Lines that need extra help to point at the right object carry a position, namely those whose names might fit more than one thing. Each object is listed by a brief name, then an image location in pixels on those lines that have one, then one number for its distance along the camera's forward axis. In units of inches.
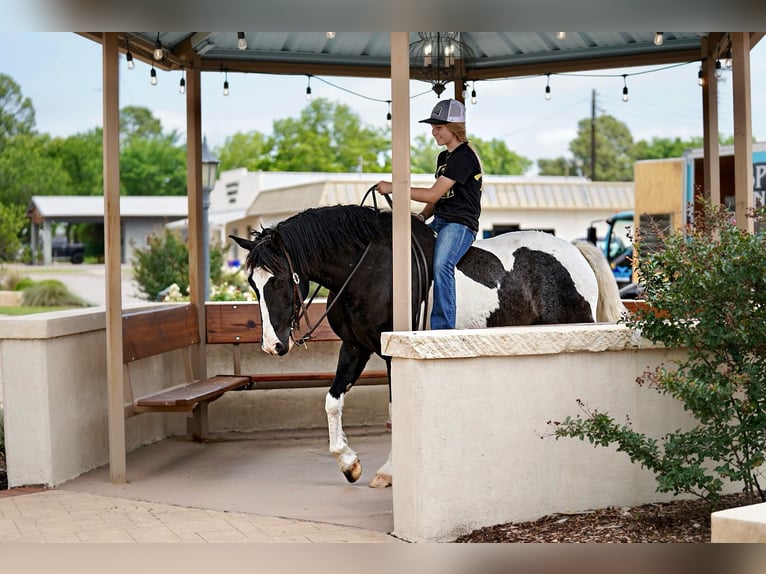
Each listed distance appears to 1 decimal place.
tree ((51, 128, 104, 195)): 2787.9
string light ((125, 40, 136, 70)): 316.5
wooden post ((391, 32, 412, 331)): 217.9
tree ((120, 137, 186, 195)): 3058.6
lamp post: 635.5
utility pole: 2821.1
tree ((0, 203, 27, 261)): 1947.6
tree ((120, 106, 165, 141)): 3420.3
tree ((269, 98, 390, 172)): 2891.2
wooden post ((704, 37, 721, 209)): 340.2
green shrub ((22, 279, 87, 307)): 1352.1
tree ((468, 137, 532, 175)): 3270.4
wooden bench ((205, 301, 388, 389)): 362.0
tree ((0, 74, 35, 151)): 2775.6
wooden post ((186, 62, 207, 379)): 347.3
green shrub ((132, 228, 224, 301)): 1034.7
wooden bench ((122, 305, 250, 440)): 286.5
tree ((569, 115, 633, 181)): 3607.3
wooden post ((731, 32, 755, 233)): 259.6
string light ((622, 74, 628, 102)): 366.1
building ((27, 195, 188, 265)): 2482.8
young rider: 257.4
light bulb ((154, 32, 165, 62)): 315.4
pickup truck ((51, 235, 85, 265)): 2618.1
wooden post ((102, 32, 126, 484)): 269.9
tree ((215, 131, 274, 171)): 3016.7
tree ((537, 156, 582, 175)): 3624.5
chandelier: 348.5
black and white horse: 261.6
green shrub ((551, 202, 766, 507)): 198.7
